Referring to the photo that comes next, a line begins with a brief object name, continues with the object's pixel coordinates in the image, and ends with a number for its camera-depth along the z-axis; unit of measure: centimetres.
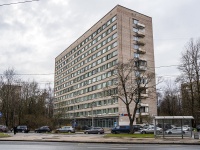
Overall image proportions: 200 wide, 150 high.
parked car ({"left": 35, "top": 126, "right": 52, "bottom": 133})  4061
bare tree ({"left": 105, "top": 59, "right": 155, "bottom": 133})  3105
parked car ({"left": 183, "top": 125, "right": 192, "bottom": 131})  2194
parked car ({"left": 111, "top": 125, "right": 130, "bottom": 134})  3502
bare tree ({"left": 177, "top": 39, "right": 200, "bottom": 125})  3481
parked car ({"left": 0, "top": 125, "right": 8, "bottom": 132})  3917
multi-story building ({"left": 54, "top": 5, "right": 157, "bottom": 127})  5672
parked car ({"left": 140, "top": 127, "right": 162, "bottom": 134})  3430
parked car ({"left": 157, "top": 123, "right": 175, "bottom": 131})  2255
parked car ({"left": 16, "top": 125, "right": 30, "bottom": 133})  4198
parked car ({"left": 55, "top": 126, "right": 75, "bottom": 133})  3880
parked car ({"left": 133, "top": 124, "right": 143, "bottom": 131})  3890
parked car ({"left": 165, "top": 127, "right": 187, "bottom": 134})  2234
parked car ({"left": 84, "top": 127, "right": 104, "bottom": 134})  3786
